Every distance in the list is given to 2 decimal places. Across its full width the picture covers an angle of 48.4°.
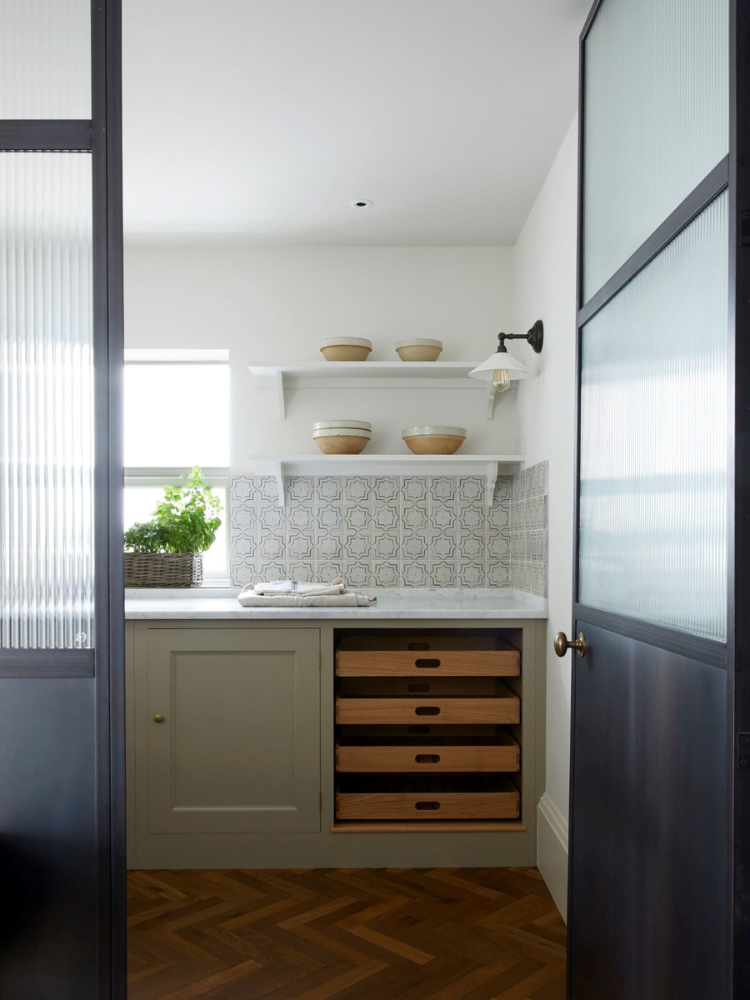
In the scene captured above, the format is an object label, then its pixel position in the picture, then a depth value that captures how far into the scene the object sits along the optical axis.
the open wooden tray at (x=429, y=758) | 2.90
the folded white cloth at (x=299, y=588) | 3.09
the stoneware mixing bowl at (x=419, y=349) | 3.44
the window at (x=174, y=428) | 3.77
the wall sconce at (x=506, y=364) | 3.00
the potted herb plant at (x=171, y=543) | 3.47
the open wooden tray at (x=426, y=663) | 2.94
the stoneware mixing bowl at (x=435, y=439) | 3.39
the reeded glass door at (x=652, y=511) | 1.19
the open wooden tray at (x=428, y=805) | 2.90
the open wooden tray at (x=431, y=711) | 2.92
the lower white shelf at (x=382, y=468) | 3.48
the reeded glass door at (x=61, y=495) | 1.50
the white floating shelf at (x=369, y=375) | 3.40
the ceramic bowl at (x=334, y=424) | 3.38
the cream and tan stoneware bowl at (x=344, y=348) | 3.41
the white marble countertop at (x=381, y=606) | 2.88
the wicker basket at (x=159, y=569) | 3.47
